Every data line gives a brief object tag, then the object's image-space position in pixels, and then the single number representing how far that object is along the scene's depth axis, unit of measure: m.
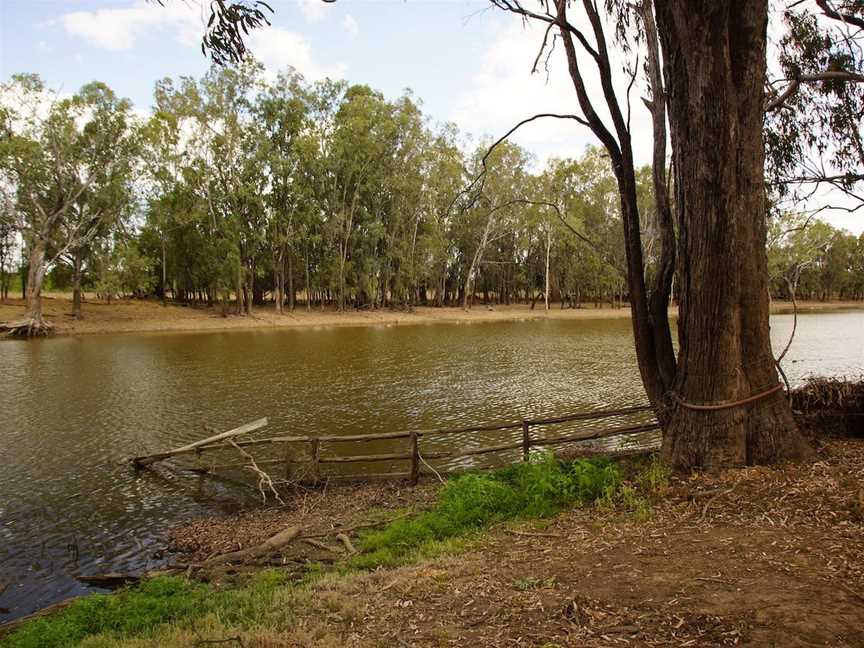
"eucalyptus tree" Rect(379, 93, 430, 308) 52.69
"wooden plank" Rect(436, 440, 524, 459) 9.38
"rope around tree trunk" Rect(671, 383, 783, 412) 6.30
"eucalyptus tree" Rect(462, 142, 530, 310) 56.15
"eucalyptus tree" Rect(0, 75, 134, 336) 36.12
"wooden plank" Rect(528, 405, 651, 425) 9.03
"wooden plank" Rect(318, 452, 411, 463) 9.32
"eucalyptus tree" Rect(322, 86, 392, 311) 48.94
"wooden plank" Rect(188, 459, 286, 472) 9.79
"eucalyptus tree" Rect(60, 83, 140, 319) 38.38
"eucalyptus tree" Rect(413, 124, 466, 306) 55.91
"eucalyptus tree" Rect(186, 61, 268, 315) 44.03
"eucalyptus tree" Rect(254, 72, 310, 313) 45.78
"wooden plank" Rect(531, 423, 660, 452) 9.18
